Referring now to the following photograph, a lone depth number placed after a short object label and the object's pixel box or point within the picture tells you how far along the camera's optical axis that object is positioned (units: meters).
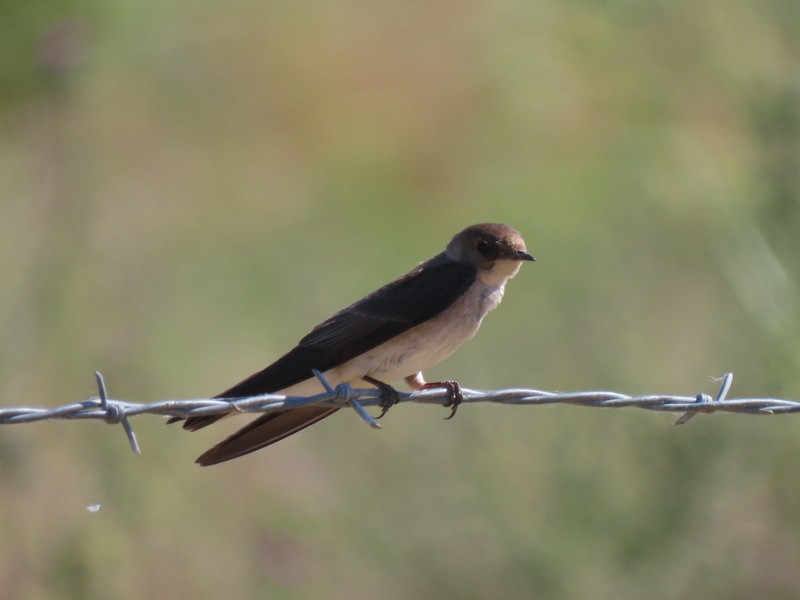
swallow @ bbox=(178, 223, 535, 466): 8.87
